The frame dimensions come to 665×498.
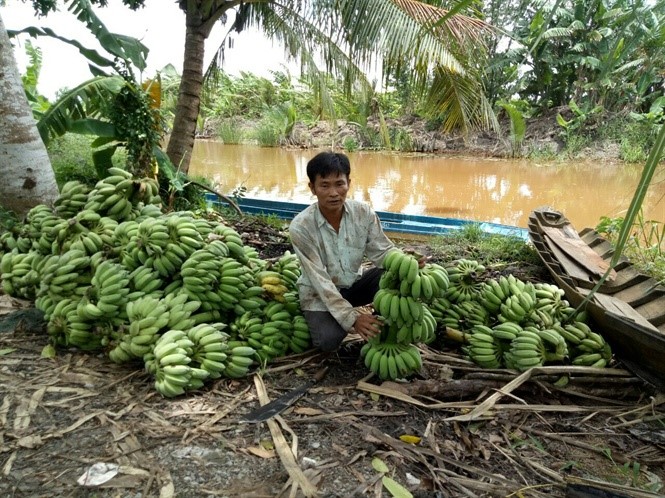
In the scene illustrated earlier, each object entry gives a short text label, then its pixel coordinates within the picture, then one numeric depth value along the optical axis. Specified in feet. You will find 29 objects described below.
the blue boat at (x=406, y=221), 20.93
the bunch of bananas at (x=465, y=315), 10.02
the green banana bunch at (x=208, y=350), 8.31
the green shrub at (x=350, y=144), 64.90
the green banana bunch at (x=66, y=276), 9.37
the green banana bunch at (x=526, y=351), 8.53
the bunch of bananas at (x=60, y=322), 9.13
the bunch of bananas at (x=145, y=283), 9.25
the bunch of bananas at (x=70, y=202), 11.10
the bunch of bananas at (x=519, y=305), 9.49
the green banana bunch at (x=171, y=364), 7.75
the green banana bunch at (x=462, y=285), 10.47
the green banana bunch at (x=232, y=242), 9.99
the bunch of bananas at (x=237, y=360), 8.65
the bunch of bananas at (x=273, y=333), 9.36
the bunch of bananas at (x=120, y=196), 10.65
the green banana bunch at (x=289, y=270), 10.74
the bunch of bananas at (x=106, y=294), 8.74
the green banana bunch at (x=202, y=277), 8.97
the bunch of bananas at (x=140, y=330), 8.39
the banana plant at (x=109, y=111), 15.76
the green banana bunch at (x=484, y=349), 9.16
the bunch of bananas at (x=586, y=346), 8.89
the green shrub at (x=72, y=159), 20.52
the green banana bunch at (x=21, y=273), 10.19
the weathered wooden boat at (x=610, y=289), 8.36
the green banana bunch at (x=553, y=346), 8.71
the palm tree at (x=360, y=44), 17.54
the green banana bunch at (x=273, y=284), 10.11
